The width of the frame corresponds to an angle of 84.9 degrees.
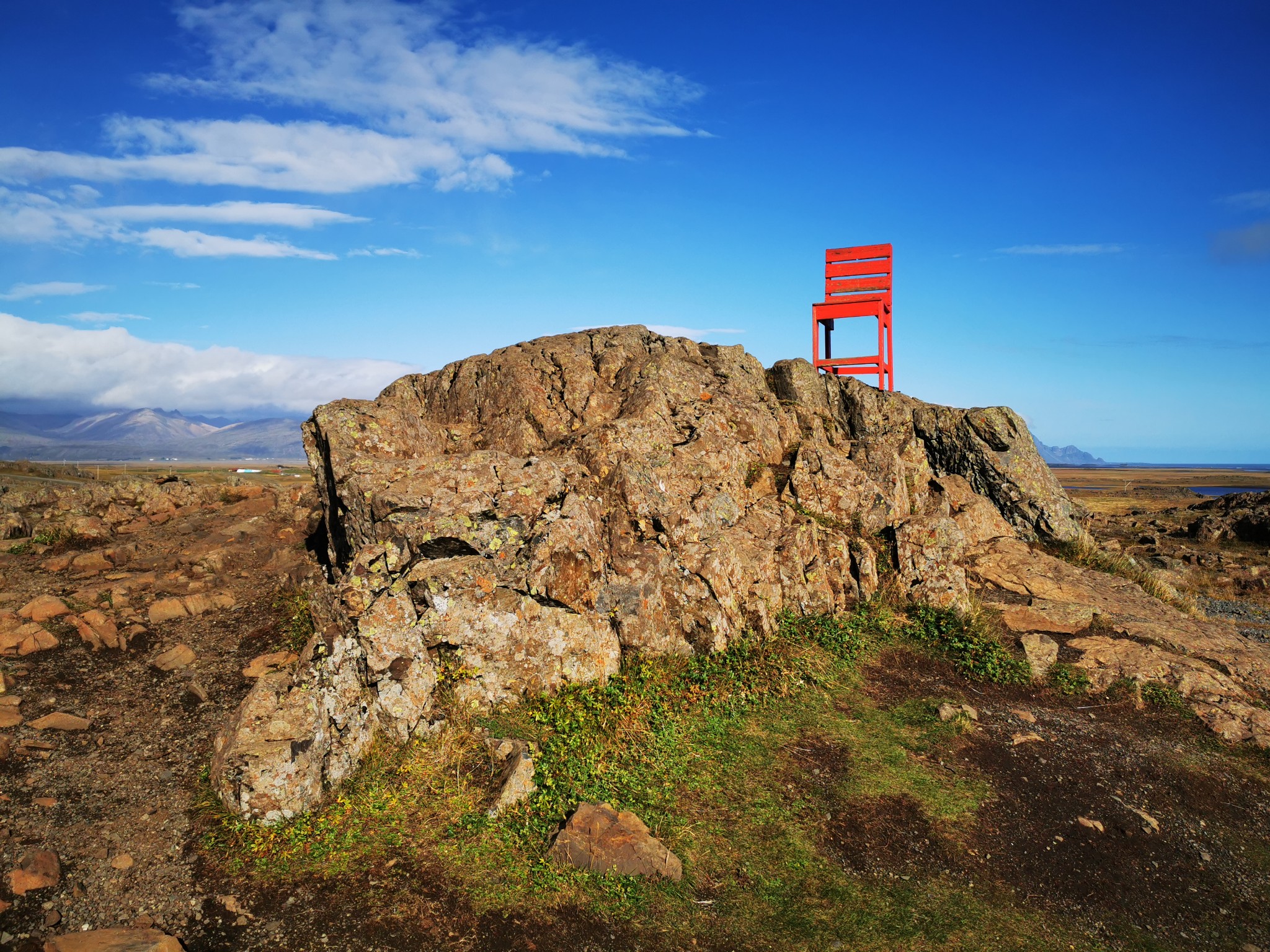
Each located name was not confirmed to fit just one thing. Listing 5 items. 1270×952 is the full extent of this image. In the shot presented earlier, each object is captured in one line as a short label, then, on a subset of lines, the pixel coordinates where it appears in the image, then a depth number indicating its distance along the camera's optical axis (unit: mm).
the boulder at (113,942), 7312
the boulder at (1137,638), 14047
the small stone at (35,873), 8199
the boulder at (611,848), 9031
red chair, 23062
